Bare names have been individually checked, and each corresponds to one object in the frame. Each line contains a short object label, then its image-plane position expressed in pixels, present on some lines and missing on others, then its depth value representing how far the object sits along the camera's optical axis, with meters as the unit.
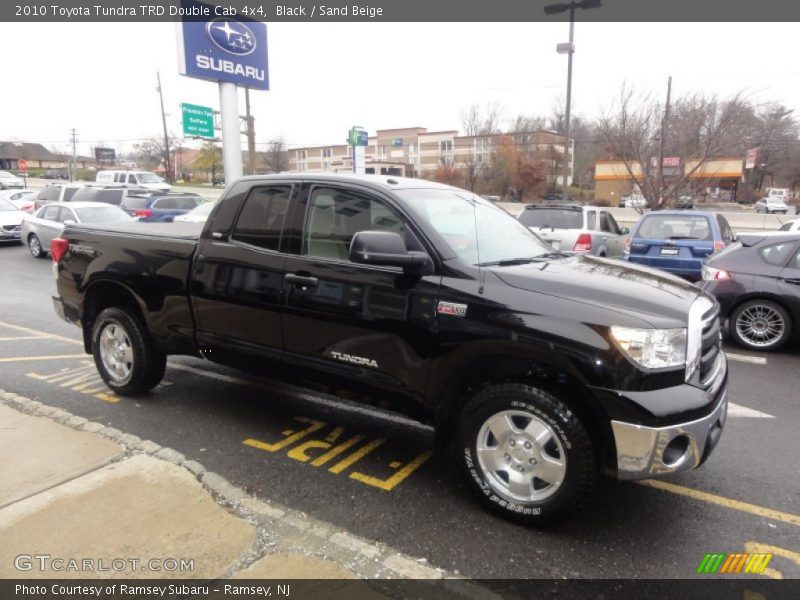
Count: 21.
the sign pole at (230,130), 18.48
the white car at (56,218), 13.66
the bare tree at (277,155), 61.19
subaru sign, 17.59
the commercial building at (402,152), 75.25
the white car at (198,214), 15.07
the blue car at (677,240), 9.20
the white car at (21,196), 25.49
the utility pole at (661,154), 16.43
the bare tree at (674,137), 16.53
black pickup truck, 2.72
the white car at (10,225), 16.41
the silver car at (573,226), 9.95
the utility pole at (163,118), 45.02
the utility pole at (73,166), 61.56
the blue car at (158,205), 16.45
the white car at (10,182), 44.76
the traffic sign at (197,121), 26.94
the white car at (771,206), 39.99
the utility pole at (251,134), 27.09
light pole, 14.19
